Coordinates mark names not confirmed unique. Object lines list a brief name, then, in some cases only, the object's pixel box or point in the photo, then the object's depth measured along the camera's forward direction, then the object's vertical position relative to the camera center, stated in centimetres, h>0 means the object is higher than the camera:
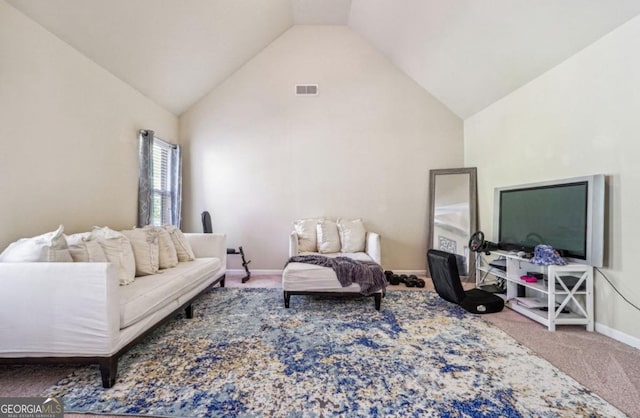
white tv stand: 240 -83
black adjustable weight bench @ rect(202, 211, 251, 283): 409 -39
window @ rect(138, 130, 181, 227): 355 +35
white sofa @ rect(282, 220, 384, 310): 291 -84
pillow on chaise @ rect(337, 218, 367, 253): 405 -44
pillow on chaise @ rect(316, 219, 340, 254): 403 -46
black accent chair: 268 -84
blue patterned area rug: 146 -110
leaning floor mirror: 412 -7
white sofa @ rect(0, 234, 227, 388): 160 -66
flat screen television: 232 -8
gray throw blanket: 289 -74
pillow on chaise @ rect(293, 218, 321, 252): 406 -42
